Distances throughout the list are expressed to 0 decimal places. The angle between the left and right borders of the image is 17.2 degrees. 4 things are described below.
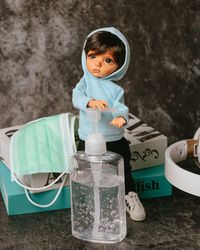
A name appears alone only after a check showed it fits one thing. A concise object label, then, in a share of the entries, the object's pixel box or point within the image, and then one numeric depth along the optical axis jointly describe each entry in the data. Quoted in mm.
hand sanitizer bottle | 914
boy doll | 903
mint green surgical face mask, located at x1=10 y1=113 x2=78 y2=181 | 964
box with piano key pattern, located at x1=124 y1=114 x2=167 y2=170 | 1041
